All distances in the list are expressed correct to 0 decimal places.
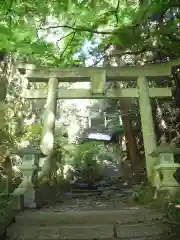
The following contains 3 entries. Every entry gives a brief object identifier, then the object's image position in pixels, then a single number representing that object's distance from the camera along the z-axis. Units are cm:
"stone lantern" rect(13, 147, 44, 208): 373
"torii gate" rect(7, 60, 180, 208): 491
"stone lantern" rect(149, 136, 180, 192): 357
